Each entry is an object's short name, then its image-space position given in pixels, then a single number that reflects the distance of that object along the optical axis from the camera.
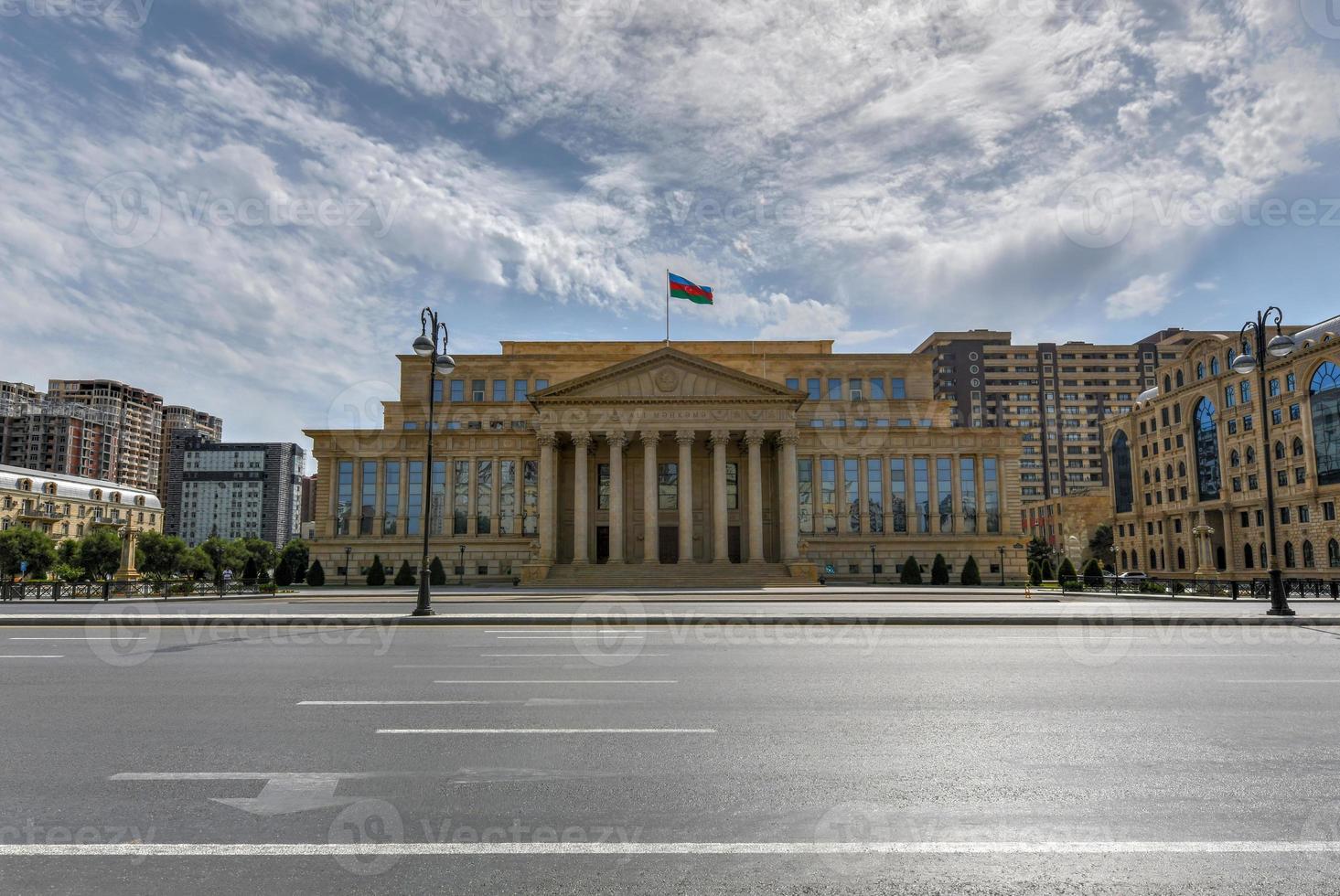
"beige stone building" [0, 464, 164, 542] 105.62
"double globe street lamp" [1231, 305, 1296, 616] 25.06
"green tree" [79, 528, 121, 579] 92.81
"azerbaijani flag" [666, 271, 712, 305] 59.88
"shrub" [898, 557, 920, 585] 62.84
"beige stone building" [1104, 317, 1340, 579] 73.19
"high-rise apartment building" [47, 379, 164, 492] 189.25
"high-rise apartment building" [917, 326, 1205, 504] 147.25
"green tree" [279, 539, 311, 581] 96.10
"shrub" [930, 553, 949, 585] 63.53
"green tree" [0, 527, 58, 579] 85.25
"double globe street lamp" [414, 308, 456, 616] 25.03
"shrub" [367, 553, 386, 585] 64.50
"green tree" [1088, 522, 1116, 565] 120.88
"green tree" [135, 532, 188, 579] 99.69
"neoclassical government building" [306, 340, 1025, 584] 63.78
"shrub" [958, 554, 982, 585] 62.53
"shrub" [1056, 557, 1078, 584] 53.35
